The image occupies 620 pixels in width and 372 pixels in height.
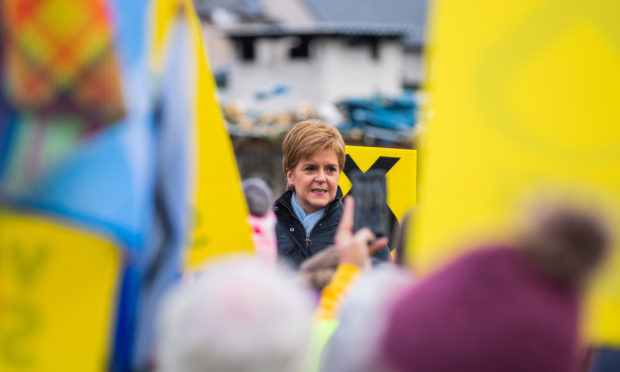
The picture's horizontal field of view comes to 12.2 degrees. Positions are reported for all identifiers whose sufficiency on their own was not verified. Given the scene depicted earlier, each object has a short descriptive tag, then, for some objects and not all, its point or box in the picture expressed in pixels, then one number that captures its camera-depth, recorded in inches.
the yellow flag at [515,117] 151.1
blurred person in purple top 139.9
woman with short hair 210.9
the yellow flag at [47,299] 153.7
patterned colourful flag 152.0
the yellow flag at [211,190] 165.2
